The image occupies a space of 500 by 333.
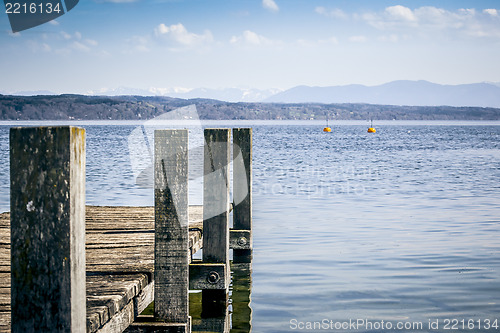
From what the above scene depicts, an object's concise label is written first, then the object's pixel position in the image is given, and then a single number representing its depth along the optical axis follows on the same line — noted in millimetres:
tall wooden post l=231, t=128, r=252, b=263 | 10242
